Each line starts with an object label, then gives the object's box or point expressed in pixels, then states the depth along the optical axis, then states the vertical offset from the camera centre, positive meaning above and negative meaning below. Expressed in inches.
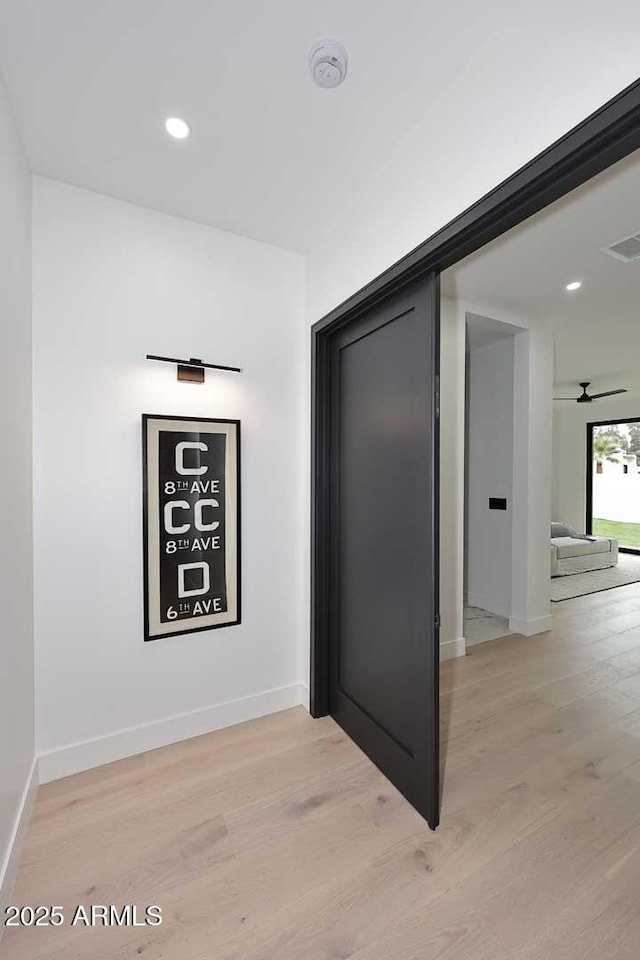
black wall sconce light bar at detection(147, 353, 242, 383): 86.9 +22.7
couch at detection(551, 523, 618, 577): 224.7 -41.6
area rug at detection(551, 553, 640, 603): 196.2 -52.6
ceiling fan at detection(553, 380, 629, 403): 243.8 +47.7
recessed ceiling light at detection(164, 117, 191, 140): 65.7 +55.6
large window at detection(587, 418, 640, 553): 301.6 -2.6
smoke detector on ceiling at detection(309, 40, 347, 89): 53.7 +54.9
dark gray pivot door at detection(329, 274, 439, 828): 67.5 -11.3
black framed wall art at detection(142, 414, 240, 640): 84.9 -9.8
